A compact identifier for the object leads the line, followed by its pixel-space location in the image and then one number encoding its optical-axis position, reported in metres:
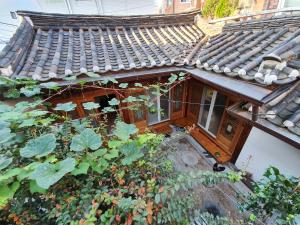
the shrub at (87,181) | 1.57
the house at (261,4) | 7.24
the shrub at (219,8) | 9.61
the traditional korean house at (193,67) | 3.22
